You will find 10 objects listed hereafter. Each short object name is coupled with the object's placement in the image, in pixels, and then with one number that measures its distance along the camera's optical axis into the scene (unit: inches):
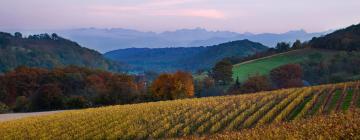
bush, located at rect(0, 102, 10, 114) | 2658.5
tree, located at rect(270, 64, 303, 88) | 3863.2
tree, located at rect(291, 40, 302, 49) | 5639.8
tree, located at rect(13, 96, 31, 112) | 2817.4
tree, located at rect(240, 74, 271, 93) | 3346.7
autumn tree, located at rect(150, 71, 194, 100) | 2726.4
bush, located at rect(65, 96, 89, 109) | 2613.2
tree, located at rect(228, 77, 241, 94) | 3372.0
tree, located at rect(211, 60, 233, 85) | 4097.0
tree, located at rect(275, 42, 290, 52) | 5893.2
